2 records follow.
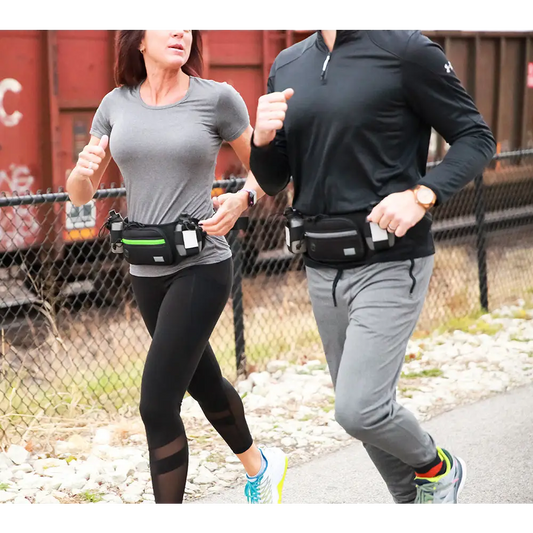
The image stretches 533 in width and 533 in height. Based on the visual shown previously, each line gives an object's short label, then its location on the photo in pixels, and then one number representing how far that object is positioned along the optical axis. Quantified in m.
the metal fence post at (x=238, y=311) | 6.07
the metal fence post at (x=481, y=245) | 8.06
